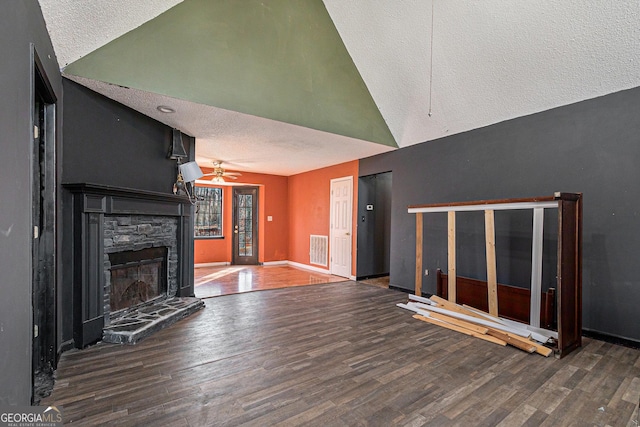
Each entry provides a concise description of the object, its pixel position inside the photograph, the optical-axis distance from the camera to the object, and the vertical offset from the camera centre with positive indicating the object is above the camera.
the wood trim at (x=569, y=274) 2.82 -0.59
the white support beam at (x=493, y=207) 3.02 +0.08
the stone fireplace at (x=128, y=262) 2.86 -0.59
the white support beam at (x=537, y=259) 3.12 -0.48
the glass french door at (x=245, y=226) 8.41 -0.37
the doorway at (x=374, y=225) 6.39 -0.27
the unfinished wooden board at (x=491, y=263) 3.48 -0.58
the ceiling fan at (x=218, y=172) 6.71 +0.94
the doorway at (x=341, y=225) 6.56 -0.28
